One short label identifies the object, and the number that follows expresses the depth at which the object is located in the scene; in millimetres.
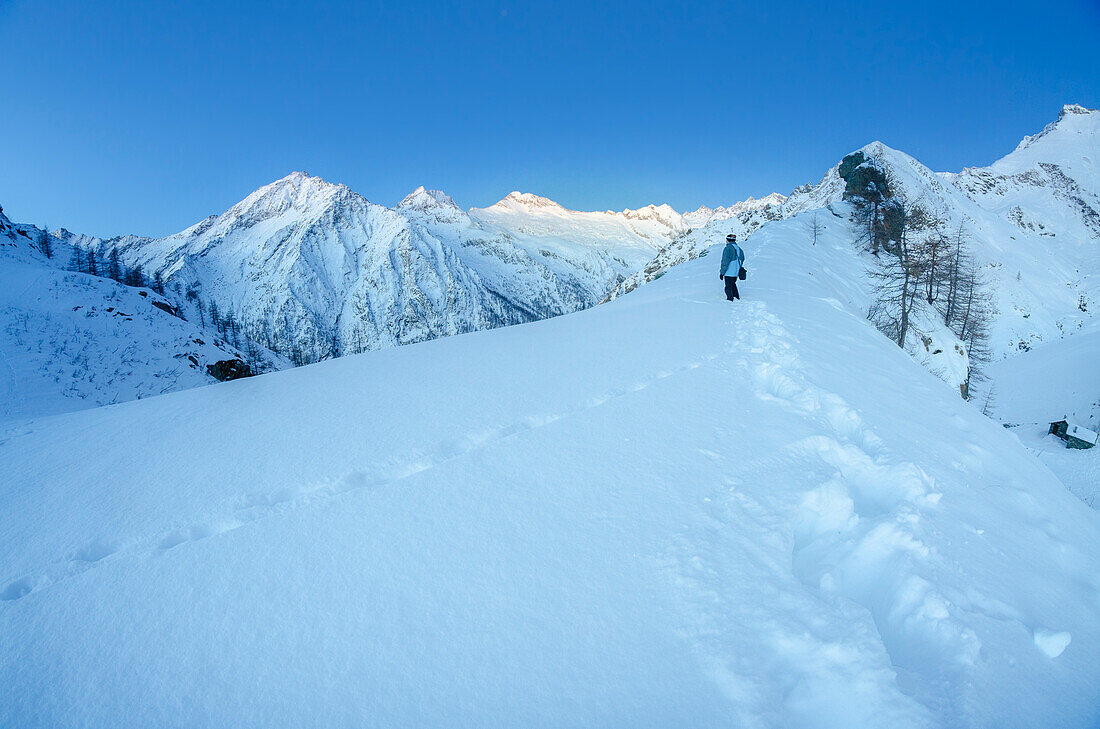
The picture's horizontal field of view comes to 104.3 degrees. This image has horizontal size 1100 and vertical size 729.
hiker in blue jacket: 11562
